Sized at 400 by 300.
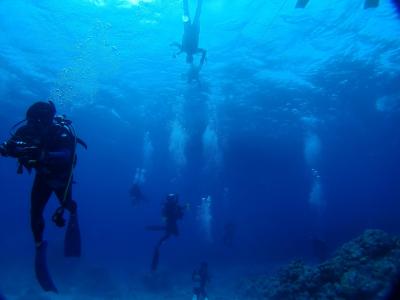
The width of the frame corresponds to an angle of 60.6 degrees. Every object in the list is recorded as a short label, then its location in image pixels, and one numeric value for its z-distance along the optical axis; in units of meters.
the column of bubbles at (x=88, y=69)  20.40
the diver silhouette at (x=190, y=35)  10.49
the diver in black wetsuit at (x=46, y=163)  4.88
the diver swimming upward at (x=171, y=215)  12.84
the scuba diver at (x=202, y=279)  15.89
